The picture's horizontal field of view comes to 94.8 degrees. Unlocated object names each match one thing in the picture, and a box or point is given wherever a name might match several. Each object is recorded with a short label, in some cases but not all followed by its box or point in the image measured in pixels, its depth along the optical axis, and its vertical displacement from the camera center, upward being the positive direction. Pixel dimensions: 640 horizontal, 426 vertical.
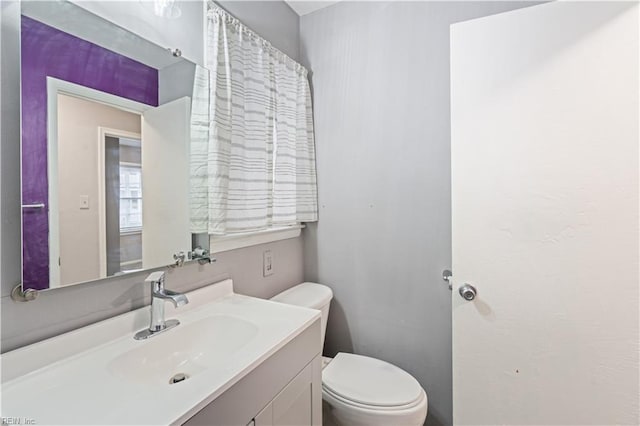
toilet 1.14 -0.76
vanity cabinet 0.68 -0.49
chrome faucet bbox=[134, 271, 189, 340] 0.90 -0.28
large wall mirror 0.73 +0.19
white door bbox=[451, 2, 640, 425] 0.98 -0.02
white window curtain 1.16 +0.34
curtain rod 1.19 +0.82
